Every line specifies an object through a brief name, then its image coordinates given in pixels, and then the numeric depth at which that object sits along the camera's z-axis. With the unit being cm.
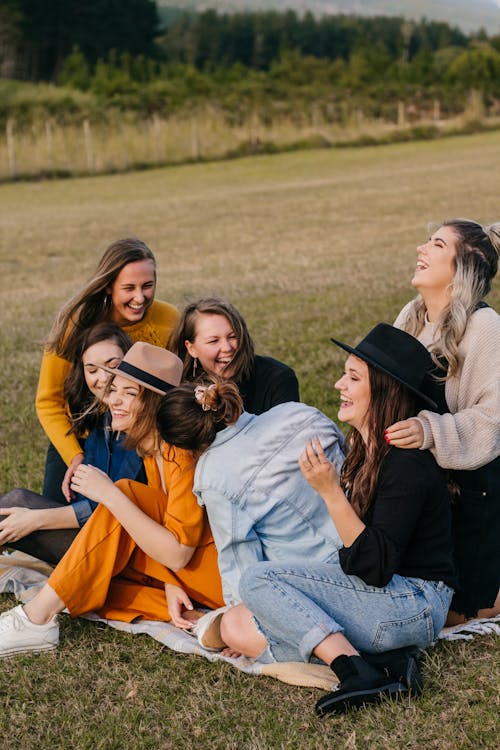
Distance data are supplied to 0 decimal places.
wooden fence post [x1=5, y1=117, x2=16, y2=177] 3052
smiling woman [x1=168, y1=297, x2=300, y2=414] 460
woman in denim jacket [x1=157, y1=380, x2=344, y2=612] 379
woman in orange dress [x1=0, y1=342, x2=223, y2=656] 397
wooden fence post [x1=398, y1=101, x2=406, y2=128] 3944
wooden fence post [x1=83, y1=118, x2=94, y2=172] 3170
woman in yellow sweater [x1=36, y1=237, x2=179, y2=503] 514
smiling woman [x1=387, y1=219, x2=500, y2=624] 378
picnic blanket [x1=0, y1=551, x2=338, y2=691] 361
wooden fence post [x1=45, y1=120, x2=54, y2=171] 3121
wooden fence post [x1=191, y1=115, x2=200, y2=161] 3378
